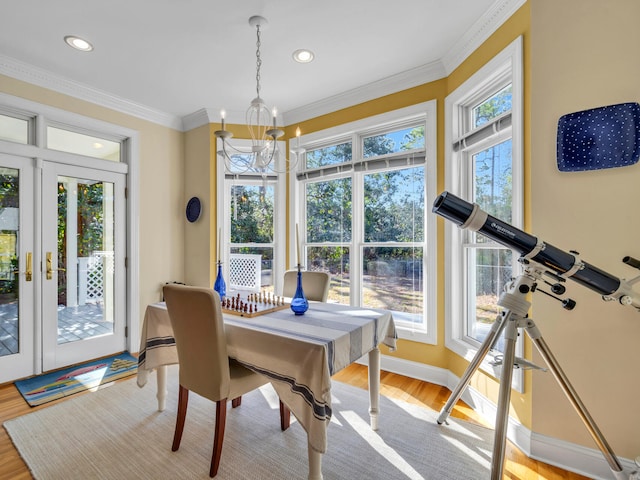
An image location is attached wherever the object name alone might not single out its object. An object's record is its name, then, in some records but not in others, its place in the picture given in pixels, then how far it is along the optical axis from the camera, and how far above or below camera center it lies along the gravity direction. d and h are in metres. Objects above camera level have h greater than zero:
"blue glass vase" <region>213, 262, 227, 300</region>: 2.28 -0.34
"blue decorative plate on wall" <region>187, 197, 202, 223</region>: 3.70 +0.35
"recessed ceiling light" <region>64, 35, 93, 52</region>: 2.30 +1.46
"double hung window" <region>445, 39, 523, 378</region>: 1.93 +0.42
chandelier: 2.02 +0.90
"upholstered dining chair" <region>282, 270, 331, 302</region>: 2.49 -0.38
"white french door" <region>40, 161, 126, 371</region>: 2.89 -0.25
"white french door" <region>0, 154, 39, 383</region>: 2.66 -0.26
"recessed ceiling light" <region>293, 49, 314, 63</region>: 2.47 +1.46
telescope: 1.27 -0.06
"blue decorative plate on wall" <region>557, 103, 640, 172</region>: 1.46 +0.49
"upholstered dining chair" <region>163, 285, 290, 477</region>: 1.51 -0.57
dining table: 1.32 -0.56
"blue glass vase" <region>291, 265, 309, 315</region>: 1.89 -0.39
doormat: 2.45 -1.22
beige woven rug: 1.62 -1.20
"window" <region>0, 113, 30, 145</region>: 2.67 +0.96
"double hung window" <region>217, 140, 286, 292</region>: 3.66 +0.24
